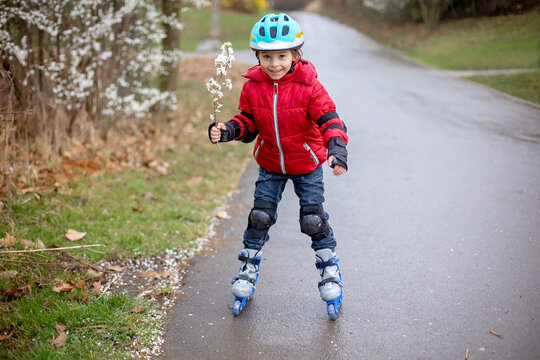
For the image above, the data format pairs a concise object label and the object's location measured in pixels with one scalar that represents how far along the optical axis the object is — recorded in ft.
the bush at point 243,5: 125.90
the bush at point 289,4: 190.80
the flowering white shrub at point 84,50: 19.27
